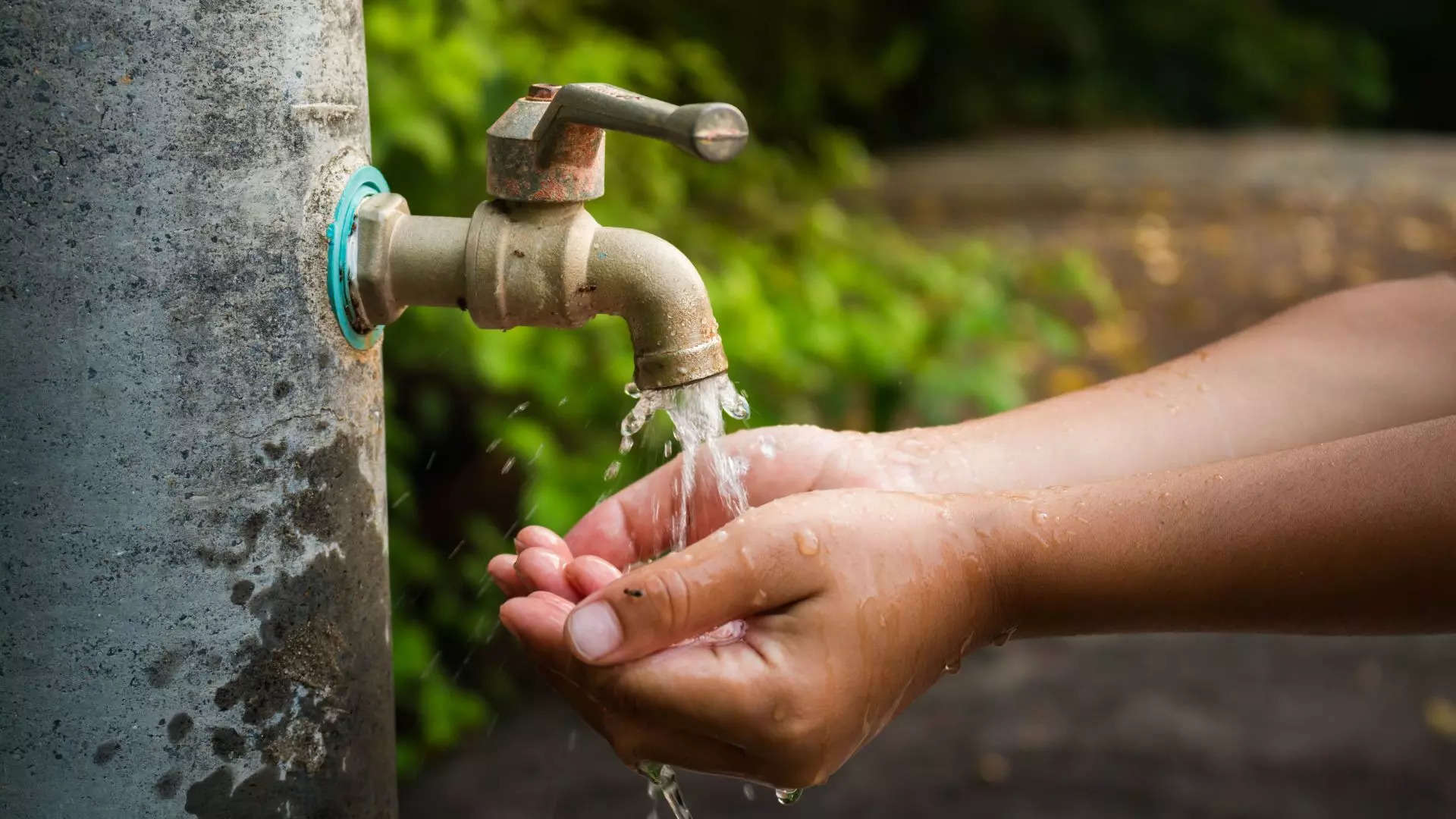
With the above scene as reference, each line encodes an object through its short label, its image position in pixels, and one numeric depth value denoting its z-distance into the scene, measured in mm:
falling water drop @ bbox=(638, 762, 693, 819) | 654
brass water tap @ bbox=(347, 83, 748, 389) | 621
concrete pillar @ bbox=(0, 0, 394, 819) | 579
